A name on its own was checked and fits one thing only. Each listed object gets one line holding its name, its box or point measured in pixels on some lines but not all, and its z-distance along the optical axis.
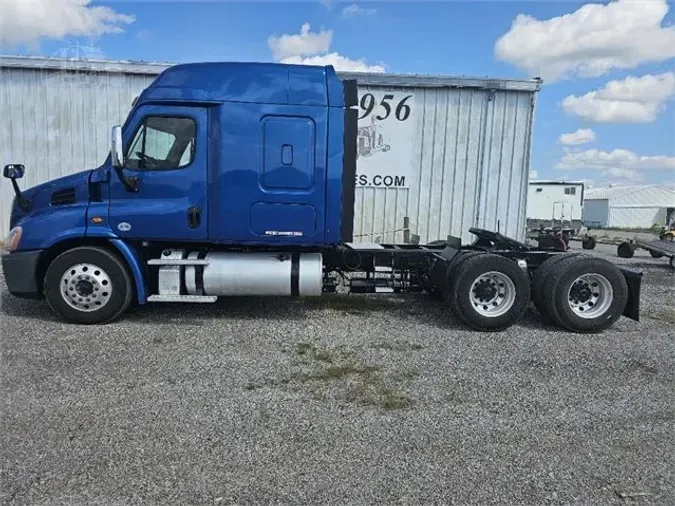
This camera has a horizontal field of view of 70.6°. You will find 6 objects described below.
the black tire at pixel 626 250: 14.28
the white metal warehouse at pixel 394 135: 10.88
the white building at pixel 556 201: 24.86
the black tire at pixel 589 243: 18.27
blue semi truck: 5.77
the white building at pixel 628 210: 57.78
